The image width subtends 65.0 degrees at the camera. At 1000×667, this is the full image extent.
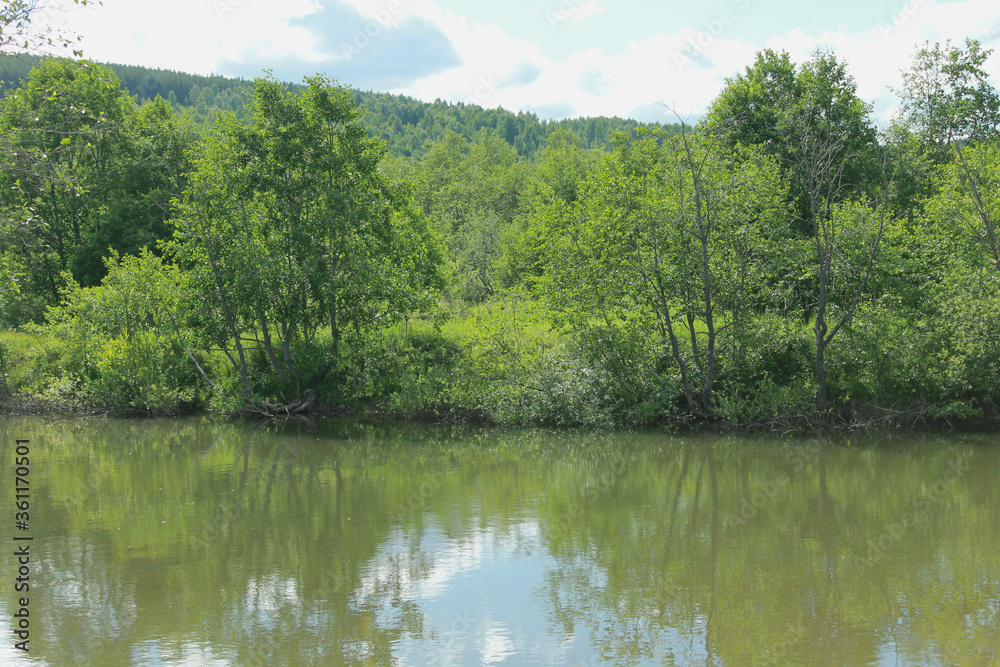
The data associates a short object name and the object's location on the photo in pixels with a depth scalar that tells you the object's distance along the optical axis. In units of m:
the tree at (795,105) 27.70
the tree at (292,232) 22.09
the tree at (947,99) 29.52
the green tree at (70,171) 33.09
